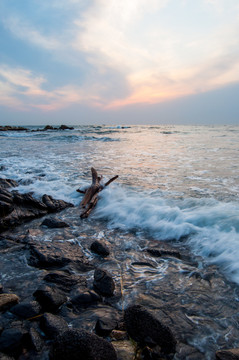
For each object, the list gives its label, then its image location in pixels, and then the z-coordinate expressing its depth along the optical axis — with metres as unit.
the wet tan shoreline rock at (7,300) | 2.24
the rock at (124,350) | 1.78
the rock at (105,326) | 2.00
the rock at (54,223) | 4.56
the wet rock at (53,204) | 5.61
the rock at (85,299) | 2.42
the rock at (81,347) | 1.60
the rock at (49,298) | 2.31
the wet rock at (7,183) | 6.97
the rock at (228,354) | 1.75
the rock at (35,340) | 1.82
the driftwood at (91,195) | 5.48
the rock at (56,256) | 3.21
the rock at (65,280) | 2.69
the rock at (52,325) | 1.96
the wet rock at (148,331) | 1.89
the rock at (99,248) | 3.52
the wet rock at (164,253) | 3.50
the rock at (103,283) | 2.60
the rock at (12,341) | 1.75
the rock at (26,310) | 2.14
